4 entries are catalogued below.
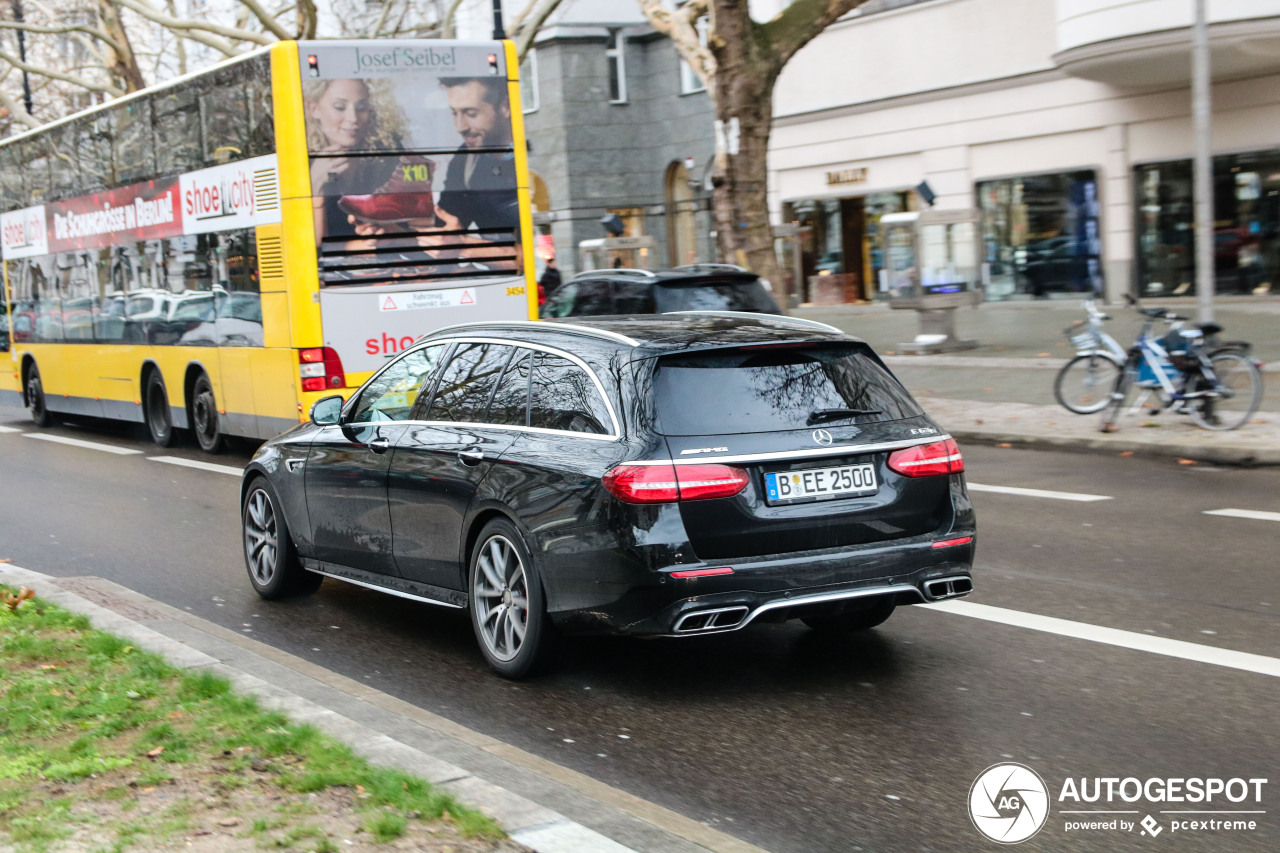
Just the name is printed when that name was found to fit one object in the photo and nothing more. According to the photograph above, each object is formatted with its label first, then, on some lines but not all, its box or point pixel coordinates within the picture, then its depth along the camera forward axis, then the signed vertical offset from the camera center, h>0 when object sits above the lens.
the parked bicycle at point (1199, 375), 12.37 -1.23
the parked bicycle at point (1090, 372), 13.81 -1.28
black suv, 13.73 -0.30
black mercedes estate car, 5.50 -0.87
